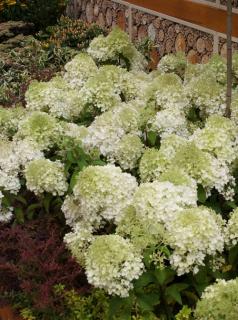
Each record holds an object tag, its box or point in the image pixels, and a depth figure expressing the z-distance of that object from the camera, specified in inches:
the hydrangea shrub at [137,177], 120.1
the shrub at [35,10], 401.4
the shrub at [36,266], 131.4
